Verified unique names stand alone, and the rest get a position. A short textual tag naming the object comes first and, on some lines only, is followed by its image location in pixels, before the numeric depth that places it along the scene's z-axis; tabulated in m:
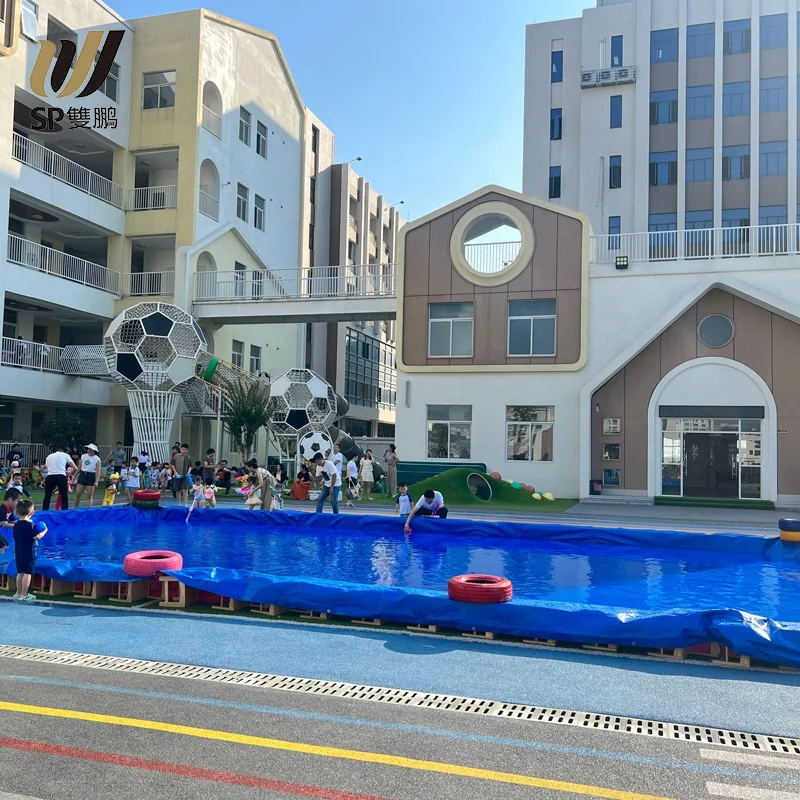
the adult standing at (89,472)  20.28
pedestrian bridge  31.89
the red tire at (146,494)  20.11
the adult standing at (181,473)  22.81
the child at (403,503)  19.21
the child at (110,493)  21.88
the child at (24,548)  10.09
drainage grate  5.68
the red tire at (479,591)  8.63
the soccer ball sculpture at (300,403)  29.61
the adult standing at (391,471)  27.72
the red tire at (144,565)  10.02
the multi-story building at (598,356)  25.09
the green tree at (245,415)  31.48
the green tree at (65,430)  31.06
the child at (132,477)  23.20
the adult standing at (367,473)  26.72
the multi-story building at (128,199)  31.17
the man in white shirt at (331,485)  19.57
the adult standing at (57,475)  18.95
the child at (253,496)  19.77
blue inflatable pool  7.94
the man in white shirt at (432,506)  17.86
